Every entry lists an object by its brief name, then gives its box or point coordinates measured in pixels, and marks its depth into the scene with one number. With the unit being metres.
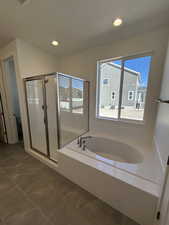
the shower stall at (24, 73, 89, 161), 1.83
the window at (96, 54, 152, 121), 1.98
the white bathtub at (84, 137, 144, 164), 1.99
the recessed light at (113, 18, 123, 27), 1.47
